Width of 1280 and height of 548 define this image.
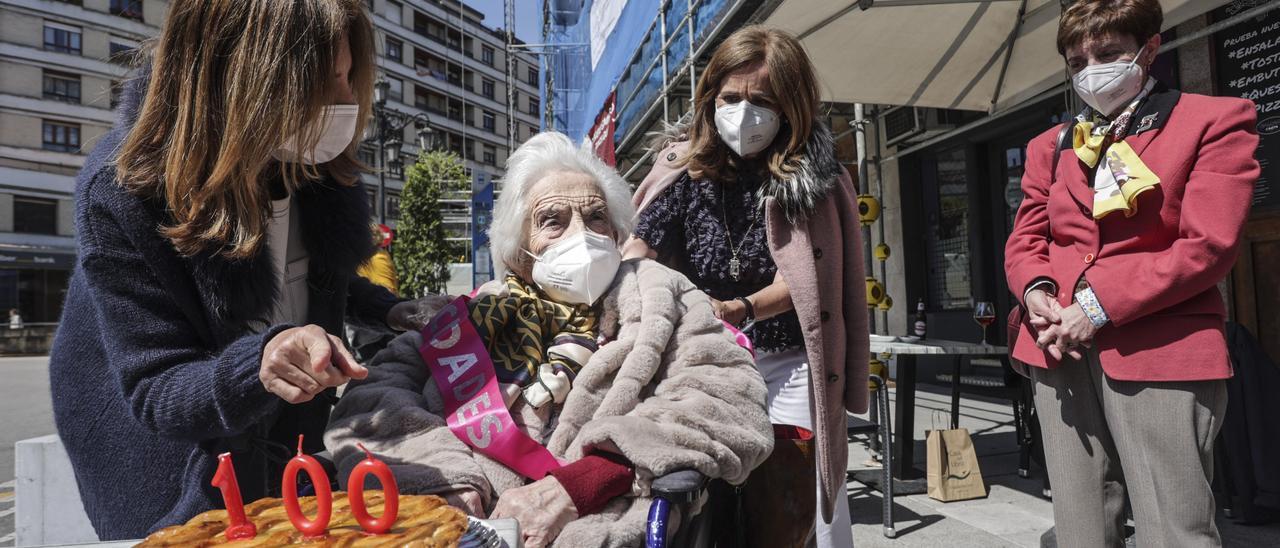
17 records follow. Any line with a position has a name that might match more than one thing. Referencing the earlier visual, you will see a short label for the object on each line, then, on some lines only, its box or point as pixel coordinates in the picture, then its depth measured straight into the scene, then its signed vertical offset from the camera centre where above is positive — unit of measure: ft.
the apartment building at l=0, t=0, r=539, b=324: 102.37 +28.85
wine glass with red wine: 13.37 -0.58
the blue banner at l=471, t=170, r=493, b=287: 38.50 +4.43
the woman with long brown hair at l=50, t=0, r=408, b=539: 3.66 +0.23
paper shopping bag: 12.71 -3.31
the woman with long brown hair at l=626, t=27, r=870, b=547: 6.70 +0.55
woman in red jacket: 5.70 -0.06
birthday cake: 2.99 -1.00
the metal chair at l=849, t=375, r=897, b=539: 10.93 -2.43
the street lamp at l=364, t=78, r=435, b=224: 42.80 +11.34
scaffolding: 20.17 +10.08
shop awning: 13.71 +4.99
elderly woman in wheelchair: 4.73 -0.68
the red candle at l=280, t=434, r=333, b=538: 3.09 -0.87
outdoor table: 12.96 -2.57
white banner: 36.52 +15.04
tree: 77.82 +7.26
